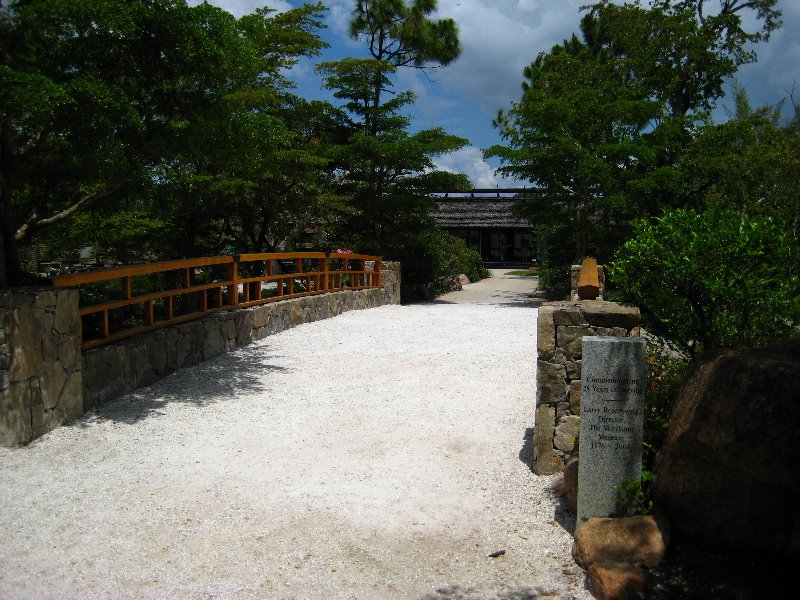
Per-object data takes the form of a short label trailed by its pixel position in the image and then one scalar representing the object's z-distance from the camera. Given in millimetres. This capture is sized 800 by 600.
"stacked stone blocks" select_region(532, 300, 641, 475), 4512
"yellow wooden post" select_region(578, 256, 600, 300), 6195
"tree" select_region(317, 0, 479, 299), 16891
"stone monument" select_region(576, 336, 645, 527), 3732
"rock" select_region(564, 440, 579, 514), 4121
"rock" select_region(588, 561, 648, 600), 3209
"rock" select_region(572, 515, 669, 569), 3381
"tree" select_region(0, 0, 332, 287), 5668
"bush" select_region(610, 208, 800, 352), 4098
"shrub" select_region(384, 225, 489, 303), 18312
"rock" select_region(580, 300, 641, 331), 4469
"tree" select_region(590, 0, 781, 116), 18042
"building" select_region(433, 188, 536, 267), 33719
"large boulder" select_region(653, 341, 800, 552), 2867
